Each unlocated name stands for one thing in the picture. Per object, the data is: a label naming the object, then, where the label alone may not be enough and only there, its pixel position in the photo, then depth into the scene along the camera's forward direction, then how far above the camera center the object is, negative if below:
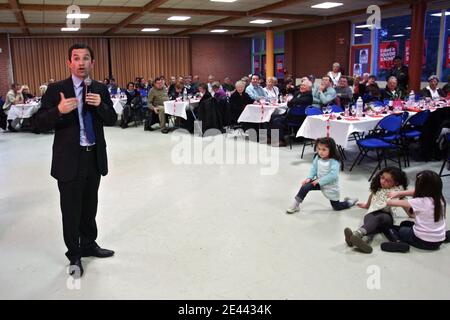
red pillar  9.25 +0.75
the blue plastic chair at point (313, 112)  6.09 -0.47
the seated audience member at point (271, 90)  8.32 -0.21
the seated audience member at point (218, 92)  8.55 -0.24
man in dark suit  2.53 -0.31
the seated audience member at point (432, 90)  7.76 -0.24
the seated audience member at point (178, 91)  9.79 -0.24
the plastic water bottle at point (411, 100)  6.62 -0.36
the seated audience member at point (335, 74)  9.84 +0.10
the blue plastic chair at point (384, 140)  5.12 -0.77
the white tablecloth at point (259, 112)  7.36 -0.57
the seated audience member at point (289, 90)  9.48 -0.25
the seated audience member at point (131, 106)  9.92 -0.57
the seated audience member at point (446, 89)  7.97 -0.23
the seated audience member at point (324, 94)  6.83 -0.25
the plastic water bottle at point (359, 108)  5.74 -0.41
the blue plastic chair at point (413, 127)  5.66 -0.70
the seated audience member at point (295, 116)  6.81 -0.54
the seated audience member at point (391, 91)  7.21 -0.23
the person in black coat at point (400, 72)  9.32 +0.11
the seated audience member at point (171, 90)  10.22 -0.23
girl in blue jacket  3.88 -0.89
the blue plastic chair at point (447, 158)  4.96 -0.97
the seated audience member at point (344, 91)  7.82 -0.25
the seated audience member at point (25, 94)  10.04 -0.26
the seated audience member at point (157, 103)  9.23 -0.48
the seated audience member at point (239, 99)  7.95 -0.36
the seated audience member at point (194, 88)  11.18 -0.20
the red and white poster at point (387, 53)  11.70 +0.67
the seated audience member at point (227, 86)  12.37 -0.18
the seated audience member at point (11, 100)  9.31 -0.38
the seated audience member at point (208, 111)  8.36 -0.61
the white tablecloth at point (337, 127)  5.24 -0.62
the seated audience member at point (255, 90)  8.08 -0.20
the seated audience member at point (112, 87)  12.11 -0.16
